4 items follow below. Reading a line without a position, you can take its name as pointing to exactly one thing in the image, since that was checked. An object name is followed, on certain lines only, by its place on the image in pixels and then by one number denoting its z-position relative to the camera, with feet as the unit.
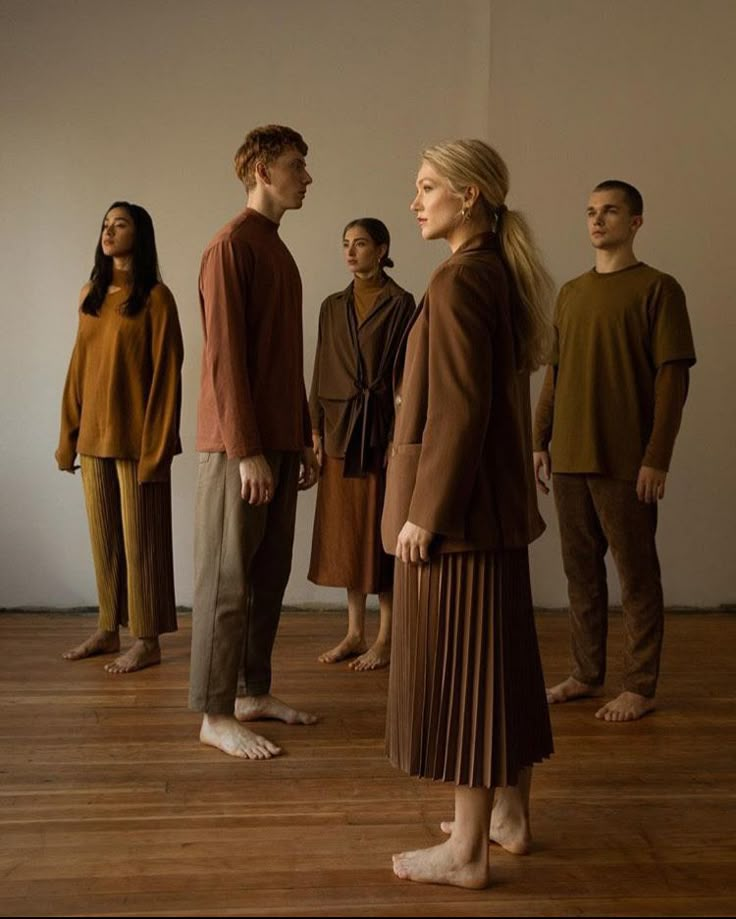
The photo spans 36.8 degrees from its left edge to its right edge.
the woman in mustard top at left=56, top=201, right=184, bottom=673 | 12.16
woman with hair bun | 12.59
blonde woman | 6.52
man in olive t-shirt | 10.47
